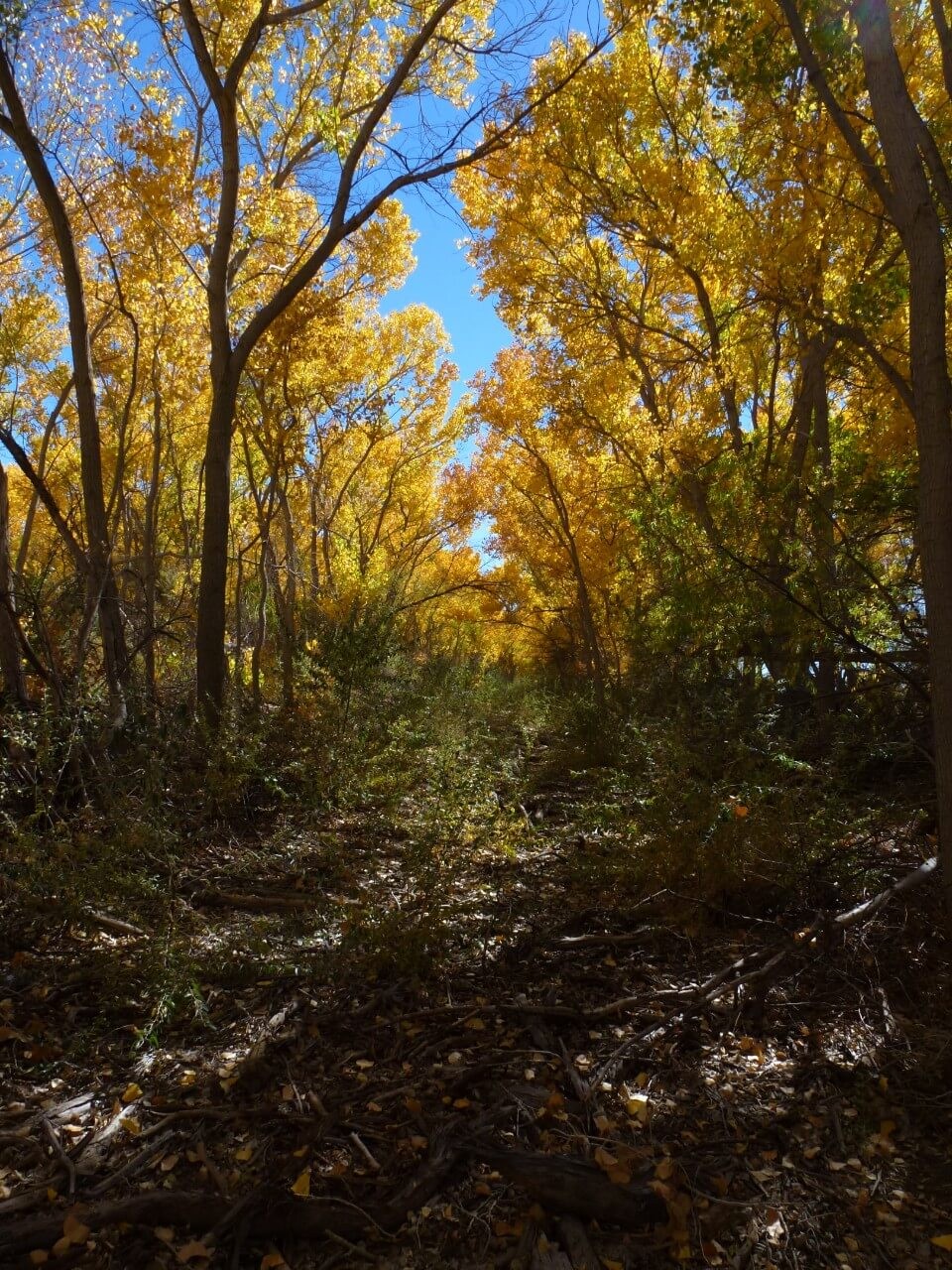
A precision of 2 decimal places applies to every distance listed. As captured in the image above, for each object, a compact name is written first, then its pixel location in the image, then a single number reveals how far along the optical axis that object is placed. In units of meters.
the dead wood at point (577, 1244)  1.93
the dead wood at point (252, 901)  4.16
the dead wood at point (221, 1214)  2.04
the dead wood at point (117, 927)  3.61
